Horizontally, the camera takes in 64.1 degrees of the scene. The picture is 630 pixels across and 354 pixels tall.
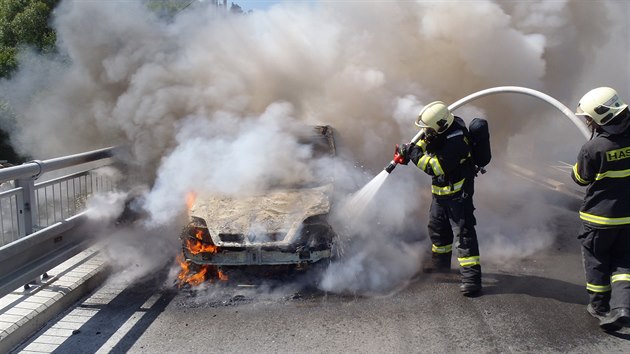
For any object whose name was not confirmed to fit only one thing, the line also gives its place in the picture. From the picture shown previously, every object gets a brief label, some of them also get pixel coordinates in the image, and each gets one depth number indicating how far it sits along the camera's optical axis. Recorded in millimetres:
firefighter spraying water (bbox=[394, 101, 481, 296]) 4863
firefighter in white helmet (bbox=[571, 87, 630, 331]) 4113
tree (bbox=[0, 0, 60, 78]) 11641
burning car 4766
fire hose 4629
